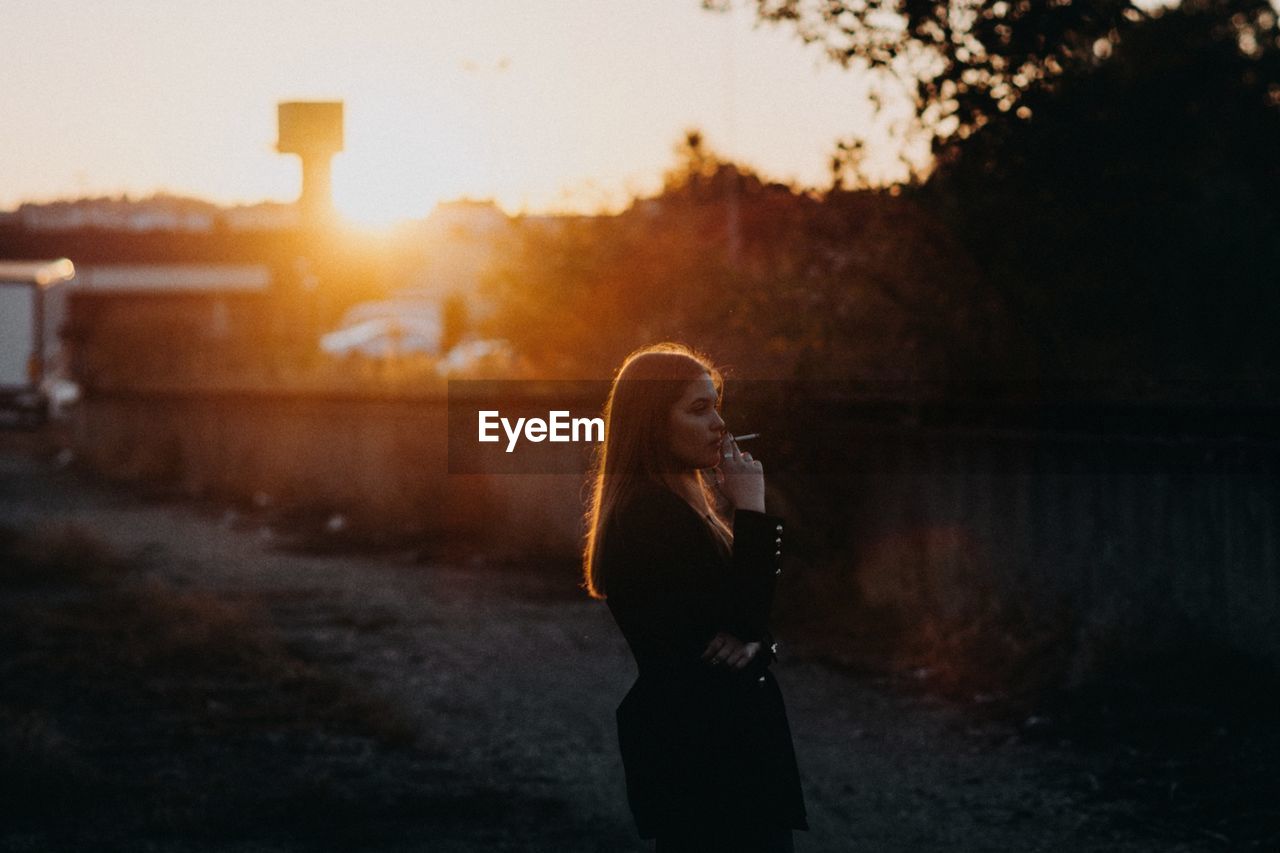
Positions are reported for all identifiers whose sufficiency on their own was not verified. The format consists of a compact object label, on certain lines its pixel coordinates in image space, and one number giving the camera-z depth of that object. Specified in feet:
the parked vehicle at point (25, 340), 109.29
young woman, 12.23
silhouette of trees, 38.88
